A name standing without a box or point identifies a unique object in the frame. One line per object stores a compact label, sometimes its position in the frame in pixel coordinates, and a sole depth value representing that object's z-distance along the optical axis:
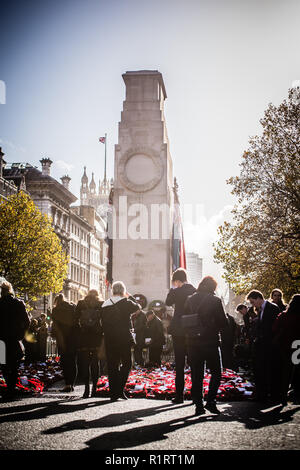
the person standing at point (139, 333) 17.72
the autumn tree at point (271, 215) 23.14
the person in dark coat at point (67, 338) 10.68
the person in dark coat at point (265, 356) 9.66
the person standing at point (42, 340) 20.36
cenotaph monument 31.25
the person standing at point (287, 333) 8.91
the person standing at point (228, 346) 15.52
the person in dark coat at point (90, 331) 9.86
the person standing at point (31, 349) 19.27
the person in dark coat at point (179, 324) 9.14
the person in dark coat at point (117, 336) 9.48
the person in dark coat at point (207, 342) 7.95
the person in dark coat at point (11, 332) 9.34
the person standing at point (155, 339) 17.06
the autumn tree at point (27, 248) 38.16
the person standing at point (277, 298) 11.15
